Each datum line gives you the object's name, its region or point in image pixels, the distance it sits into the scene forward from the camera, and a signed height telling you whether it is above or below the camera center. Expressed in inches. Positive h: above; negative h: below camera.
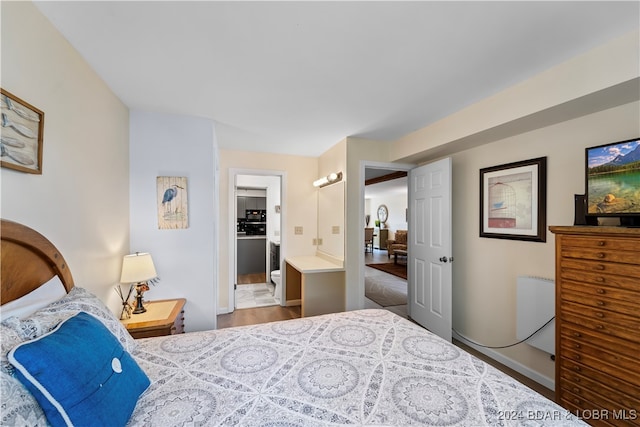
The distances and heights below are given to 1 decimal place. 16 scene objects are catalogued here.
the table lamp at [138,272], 77.0 -18.1
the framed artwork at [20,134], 39.4 +13.6
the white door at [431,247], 109.3 -15.8
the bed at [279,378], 35.0 -29.2
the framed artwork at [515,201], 83.0 +5.0
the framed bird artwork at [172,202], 94.0 +4.6
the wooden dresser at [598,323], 52.1 -24.8
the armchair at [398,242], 313.3 -37.6
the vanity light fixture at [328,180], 128.3 +18.8
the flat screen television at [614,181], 57.6 +8.1
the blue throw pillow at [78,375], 28.0 -20.1
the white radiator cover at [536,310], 78.5 -31.3
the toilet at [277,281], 166.0 -45.0
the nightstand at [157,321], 72.0 -32.0
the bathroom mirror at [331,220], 127.2 -3.0
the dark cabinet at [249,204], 265.0 +11.2
